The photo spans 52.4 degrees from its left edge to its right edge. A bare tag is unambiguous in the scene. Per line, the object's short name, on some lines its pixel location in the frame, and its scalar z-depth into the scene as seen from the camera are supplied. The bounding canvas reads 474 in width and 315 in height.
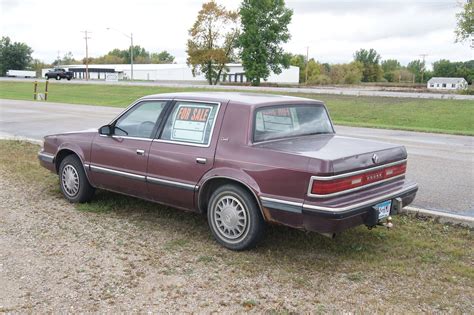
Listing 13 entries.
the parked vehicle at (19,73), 86.16
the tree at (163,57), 150.35
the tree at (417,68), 116.95
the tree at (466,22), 47.25
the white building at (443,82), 90.44
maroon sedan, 4.14
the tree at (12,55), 93.69
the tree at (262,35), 57.81
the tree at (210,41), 59.31
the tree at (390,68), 120.84
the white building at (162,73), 96.50
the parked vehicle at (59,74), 60.93
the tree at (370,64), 115.06
